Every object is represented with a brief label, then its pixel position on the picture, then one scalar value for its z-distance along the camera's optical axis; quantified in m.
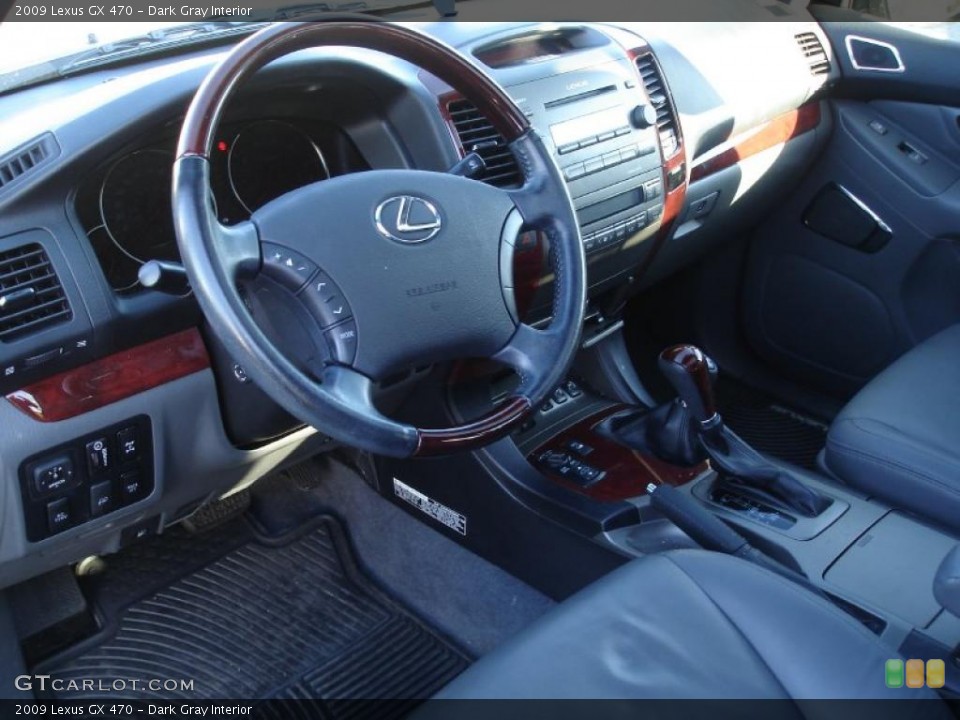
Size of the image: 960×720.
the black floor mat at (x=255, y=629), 1.96
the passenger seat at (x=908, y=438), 1.78
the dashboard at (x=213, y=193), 1.39
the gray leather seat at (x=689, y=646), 1.19
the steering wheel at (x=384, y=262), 1.15
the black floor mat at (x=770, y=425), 2.58
